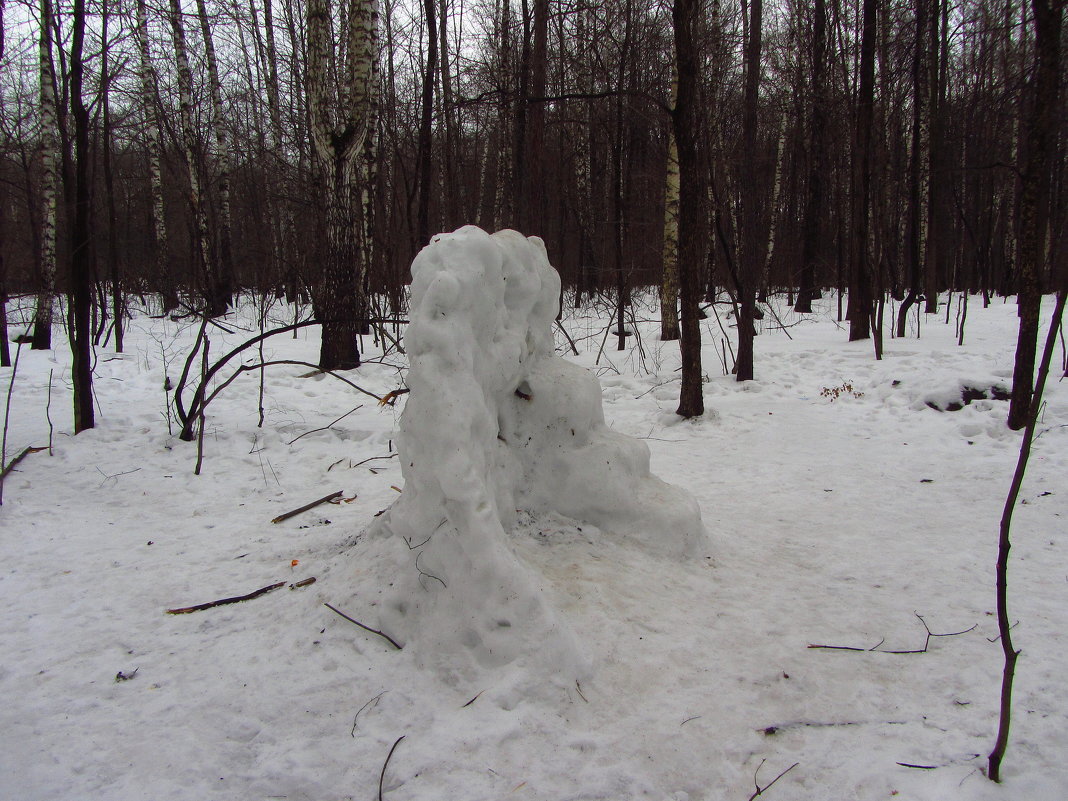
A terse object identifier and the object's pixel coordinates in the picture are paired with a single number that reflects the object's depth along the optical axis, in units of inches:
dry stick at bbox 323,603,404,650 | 102.8
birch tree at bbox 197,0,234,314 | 562.6
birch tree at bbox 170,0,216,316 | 530.7
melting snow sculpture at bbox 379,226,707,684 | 98.3
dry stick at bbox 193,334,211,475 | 194.9
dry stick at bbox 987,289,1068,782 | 73.1
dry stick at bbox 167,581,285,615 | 117.3
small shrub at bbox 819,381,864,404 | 315.6
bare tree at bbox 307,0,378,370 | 316.2
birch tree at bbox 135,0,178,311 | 584.4
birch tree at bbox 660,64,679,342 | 352.2
